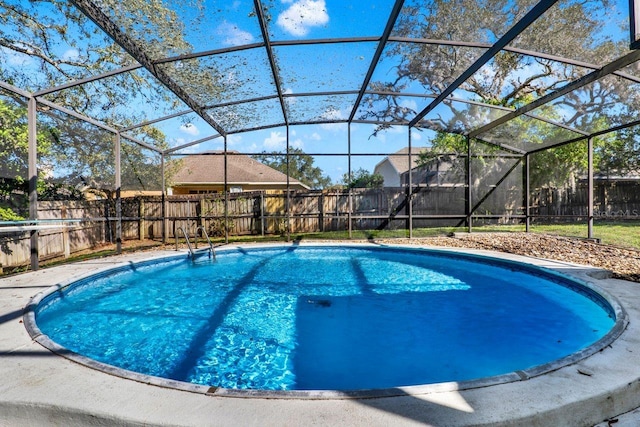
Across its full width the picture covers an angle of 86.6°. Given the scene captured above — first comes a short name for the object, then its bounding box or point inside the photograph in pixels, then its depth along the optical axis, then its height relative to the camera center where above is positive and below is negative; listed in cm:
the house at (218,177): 1702 +167
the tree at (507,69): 454 +250
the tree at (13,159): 509 +82
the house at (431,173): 1099 +118
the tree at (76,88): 557 +283
